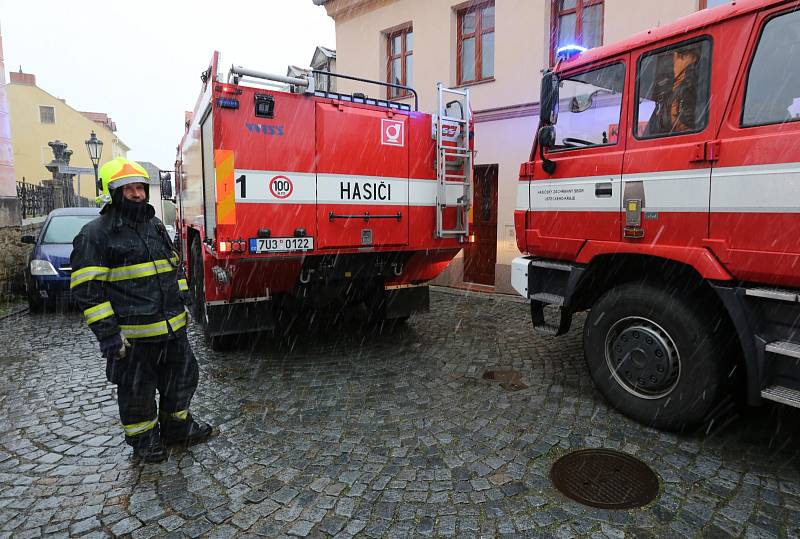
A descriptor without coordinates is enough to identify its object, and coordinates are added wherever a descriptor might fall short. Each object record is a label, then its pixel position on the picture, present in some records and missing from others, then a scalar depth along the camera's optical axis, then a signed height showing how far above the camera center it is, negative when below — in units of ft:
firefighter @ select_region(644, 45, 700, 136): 11.05 +2.80
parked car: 24.81 -2.33
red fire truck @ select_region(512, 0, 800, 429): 9.62 +0.27
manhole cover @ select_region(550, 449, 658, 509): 9.22 -4.99
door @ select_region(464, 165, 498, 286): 32.01 -0.40
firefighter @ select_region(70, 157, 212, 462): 9.95 -1.64
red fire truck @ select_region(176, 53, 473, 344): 15.08 +0.74
